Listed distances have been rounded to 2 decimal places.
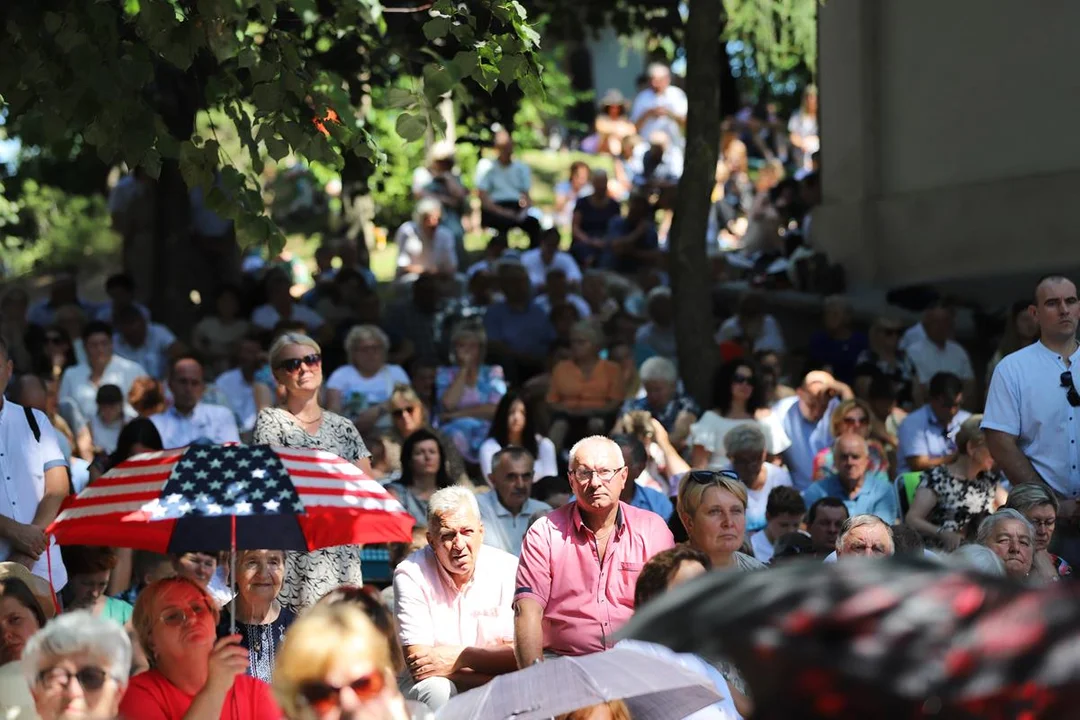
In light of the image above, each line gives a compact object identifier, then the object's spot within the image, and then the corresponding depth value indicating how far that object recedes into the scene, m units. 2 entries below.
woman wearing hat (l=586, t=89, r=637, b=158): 27.27
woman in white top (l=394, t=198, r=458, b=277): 20.09
